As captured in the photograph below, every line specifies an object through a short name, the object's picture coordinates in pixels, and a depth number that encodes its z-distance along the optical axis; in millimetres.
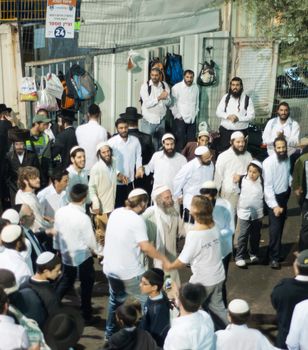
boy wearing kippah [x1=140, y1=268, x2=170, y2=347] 5945
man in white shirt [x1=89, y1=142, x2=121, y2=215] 9173
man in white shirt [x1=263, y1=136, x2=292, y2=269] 9016
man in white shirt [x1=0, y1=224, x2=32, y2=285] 6199
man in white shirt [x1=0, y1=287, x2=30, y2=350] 4898
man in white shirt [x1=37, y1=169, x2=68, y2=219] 8172
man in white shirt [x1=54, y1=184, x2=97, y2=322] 7246
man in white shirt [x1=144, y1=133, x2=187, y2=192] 9609
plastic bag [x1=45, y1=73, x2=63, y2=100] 11953
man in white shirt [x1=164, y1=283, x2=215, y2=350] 5191
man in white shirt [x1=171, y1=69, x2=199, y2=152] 12273
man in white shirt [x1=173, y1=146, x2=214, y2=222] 9125
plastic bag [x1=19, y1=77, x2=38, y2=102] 11898
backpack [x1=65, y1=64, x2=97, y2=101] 12133
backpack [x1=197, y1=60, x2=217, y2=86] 13484
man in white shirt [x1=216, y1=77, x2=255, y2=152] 11838
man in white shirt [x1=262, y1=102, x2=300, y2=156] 11125
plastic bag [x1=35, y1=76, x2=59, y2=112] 11875
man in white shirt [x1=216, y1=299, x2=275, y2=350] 5223
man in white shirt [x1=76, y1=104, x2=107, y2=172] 10258
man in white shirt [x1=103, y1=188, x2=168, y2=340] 6746
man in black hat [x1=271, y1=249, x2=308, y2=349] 5910
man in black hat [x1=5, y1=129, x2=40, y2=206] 9399
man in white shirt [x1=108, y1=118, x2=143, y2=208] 10016
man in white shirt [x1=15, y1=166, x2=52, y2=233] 7801
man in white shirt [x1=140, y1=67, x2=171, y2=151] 11922
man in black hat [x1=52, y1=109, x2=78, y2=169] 10180
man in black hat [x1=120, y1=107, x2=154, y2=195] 10578
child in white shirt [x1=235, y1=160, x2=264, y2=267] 9055
